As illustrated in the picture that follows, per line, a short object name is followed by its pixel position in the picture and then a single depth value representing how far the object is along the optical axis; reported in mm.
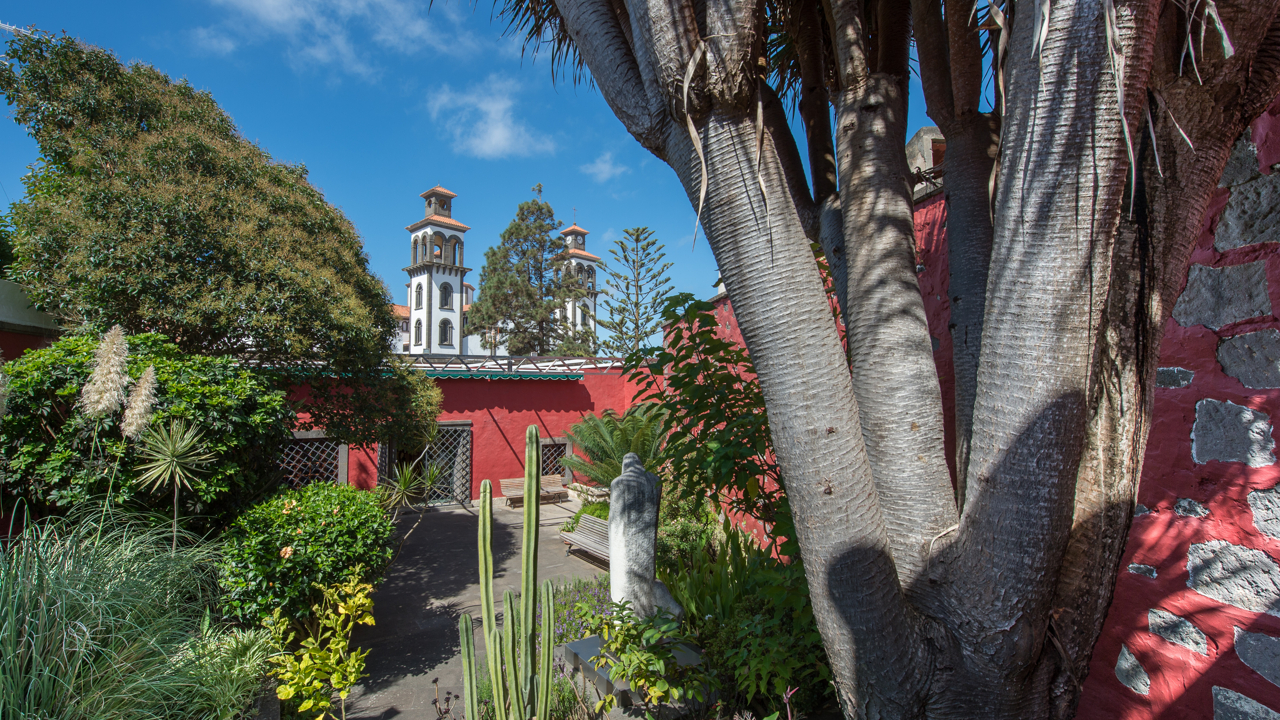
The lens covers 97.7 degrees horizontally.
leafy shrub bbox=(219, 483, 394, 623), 3887
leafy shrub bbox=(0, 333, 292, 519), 3689
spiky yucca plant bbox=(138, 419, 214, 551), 3648
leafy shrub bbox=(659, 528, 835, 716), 2658
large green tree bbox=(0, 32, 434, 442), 4547
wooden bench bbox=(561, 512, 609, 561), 6918
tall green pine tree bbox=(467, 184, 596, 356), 24719
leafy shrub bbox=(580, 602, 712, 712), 2789
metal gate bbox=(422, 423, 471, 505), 11164
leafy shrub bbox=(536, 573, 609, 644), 4371
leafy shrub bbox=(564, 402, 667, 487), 9688
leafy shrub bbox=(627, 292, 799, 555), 2945
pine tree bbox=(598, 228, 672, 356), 18078
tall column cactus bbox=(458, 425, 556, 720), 1931
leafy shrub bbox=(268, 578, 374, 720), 3158
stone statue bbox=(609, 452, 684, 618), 4027
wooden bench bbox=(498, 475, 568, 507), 10906
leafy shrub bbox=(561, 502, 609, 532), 8401
